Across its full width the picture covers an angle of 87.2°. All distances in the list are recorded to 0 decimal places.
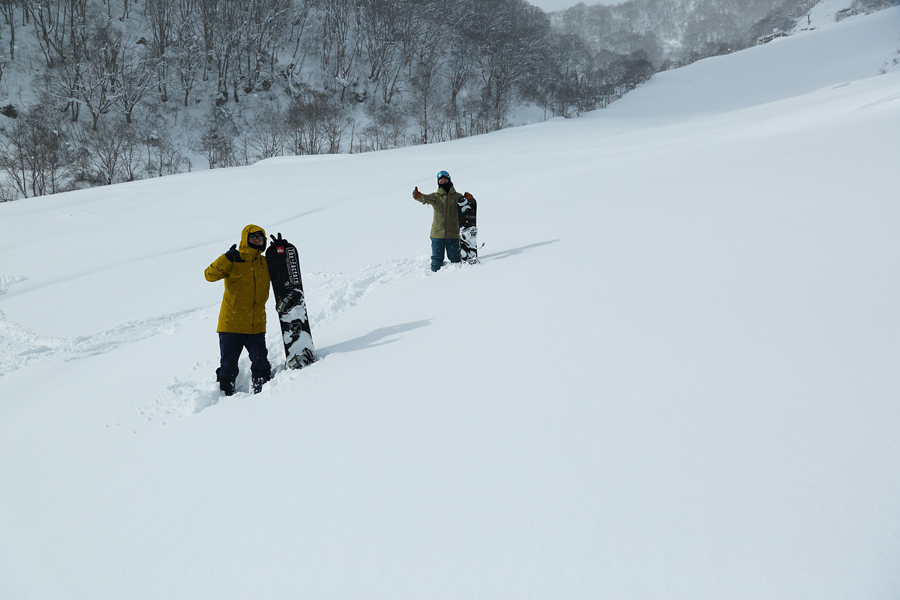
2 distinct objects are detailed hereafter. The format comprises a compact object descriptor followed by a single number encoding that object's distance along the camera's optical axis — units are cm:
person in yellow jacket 441
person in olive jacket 706
